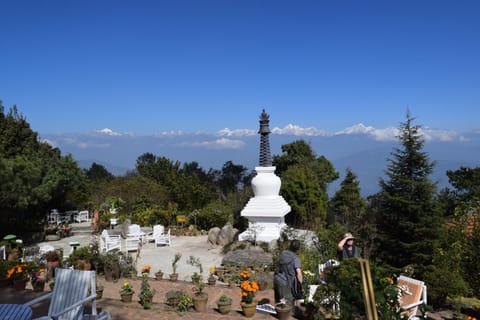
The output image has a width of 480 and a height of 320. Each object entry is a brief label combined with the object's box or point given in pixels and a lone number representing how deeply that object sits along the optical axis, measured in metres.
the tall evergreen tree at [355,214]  11.27
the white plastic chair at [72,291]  4.88
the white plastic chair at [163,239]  14.62
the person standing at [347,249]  6.70
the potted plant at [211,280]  9.00
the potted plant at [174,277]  9.46
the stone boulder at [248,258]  10.99
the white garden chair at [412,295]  6.00
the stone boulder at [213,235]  14.87
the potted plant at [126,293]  7.14
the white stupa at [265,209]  14.02
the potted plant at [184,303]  6.72
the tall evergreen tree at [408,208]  10.23
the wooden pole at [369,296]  2.69
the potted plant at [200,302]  6.73
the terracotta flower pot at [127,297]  7.13
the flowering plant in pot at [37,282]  7.91
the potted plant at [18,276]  8.07
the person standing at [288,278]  6.42
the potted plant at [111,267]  9.26
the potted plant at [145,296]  6.78
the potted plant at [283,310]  6.11
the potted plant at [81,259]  9.34
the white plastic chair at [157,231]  15.07
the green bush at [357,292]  4.59
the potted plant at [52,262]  8.84
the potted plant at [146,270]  8.37
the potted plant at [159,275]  9.41
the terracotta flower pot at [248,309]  6.41
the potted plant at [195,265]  8.32
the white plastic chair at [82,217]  20.55
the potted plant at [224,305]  6.58
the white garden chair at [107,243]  12.62
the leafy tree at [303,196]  19.47
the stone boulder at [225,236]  14.65
